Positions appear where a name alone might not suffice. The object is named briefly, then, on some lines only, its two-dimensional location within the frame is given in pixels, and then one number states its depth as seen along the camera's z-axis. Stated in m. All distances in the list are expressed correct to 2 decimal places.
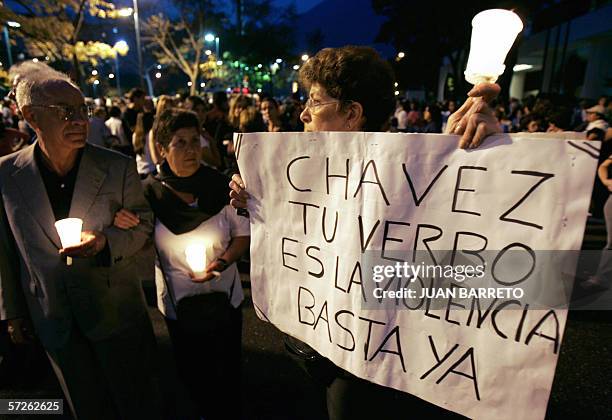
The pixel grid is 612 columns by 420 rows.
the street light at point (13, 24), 10.60
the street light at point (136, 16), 11.67
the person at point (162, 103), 4.80
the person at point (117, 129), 7.31
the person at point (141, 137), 5.54
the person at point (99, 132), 6.44
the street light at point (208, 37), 25.98
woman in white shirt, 2.14
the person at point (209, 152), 4.96
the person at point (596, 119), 6.44
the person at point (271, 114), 6.04
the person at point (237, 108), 6.33
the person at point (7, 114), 11.41
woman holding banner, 1.44
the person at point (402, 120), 12.53
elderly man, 1.85
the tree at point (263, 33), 33.16
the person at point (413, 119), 12.58
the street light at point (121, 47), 12.78
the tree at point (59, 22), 11.23
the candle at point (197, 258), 1.97
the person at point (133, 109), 7.35
